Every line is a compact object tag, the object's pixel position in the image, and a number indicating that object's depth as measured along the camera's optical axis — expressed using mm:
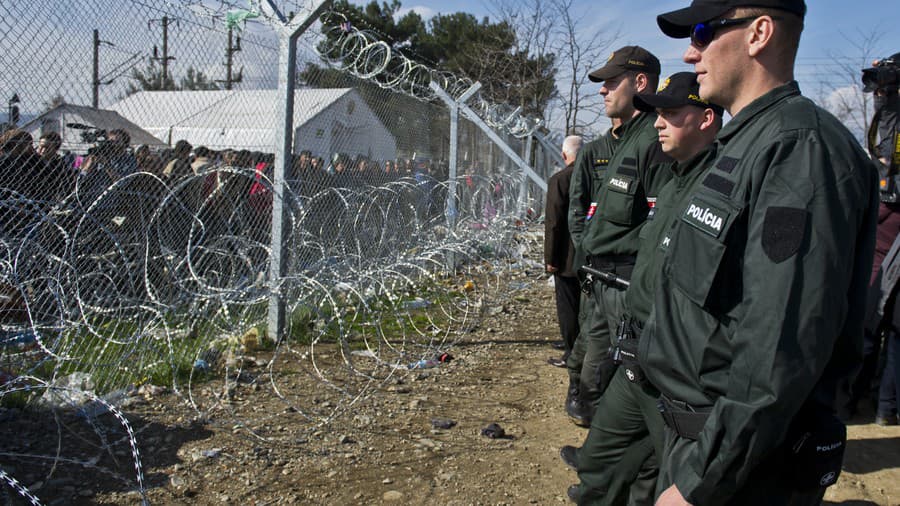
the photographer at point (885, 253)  4633
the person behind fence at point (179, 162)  5500
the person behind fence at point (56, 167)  4198
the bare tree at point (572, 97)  13656
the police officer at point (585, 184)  4078
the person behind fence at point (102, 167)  4535
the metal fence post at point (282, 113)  5434
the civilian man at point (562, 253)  5207
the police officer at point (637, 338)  2336
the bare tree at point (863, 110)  19772
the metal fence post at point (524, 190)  11428
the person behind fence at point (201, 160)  5793
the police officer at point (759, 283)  1342
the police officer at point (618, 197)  3529
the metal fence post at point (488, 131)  8711
